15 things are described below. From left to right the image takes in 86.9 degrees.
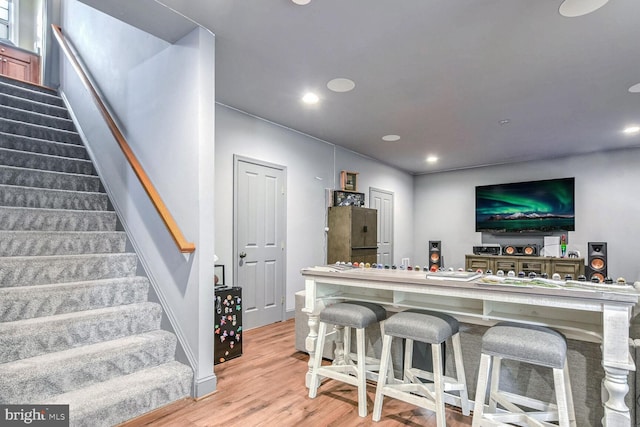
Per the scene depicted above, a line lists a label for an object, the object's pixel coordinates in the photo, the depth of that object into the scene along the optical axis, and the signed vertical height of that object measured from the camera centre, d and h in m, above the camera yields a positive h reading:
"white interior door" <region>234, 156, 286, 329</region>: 3.96 -0.27
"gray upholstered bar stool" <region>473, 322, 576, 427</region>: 1.56 -0.76
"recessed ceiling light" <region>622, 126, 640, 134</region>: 4.42 +1.19
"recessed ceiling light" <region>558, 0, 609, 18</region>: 2.08 +1.33
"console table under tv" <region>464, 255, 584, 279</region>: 5.55 -0.81
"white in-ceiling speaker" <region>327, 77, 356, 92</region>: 3.22 +1.30
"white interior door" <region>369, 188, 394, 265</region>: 6.40 -0.07
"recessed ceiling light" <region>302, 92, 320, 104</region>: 3.56 +1.29
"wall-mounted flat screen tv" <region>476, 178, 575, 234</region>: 5.89 +0.21
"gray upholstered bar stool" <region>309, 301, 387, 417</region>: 2.17 -0.88
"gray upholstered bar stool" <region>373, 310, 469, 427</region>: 1.86 -0.89
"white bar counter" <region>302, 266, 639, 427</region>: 1.49 -0.53
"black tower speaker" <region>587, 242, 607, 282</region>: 5.21 -0.63
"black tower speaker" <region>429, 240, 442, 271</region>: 6.91 -0.73
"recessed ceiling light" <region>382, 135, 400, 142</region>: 4.97 +1.19
